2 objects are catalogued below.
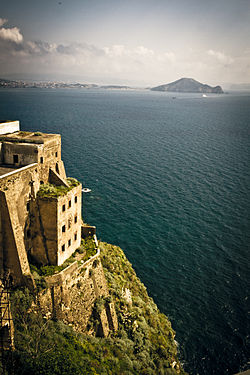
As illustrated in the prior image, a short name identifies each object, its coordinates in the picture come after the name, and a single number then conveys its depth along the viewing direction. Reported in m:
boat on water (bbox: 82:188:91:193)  83.44
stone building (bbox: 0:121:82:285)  31.56
